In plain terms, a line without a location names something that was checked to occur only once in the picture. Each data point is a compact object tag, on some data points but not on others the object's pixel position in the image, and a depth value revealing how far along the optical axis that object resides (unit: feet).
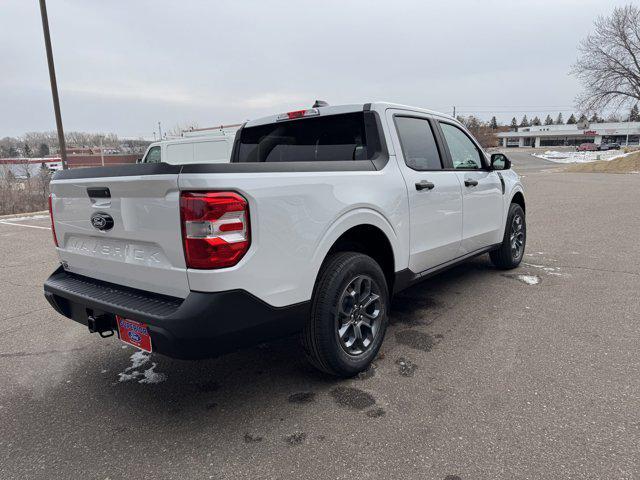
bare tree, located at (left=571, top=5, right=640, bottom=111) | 138.72
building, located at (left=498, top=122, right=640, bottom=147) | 344.08
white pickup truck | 7.36
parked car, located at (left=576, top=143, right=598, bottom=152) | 242.37
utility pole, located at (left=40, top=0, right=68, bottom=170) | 45.68
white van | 41.04
